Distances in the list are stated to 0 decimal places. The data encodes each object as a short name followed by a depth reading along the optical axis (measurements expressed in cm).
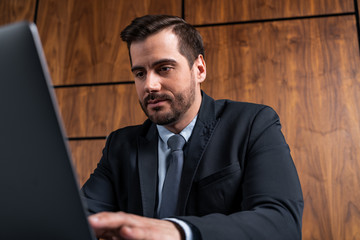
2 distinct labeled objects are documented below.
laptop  31
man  79
